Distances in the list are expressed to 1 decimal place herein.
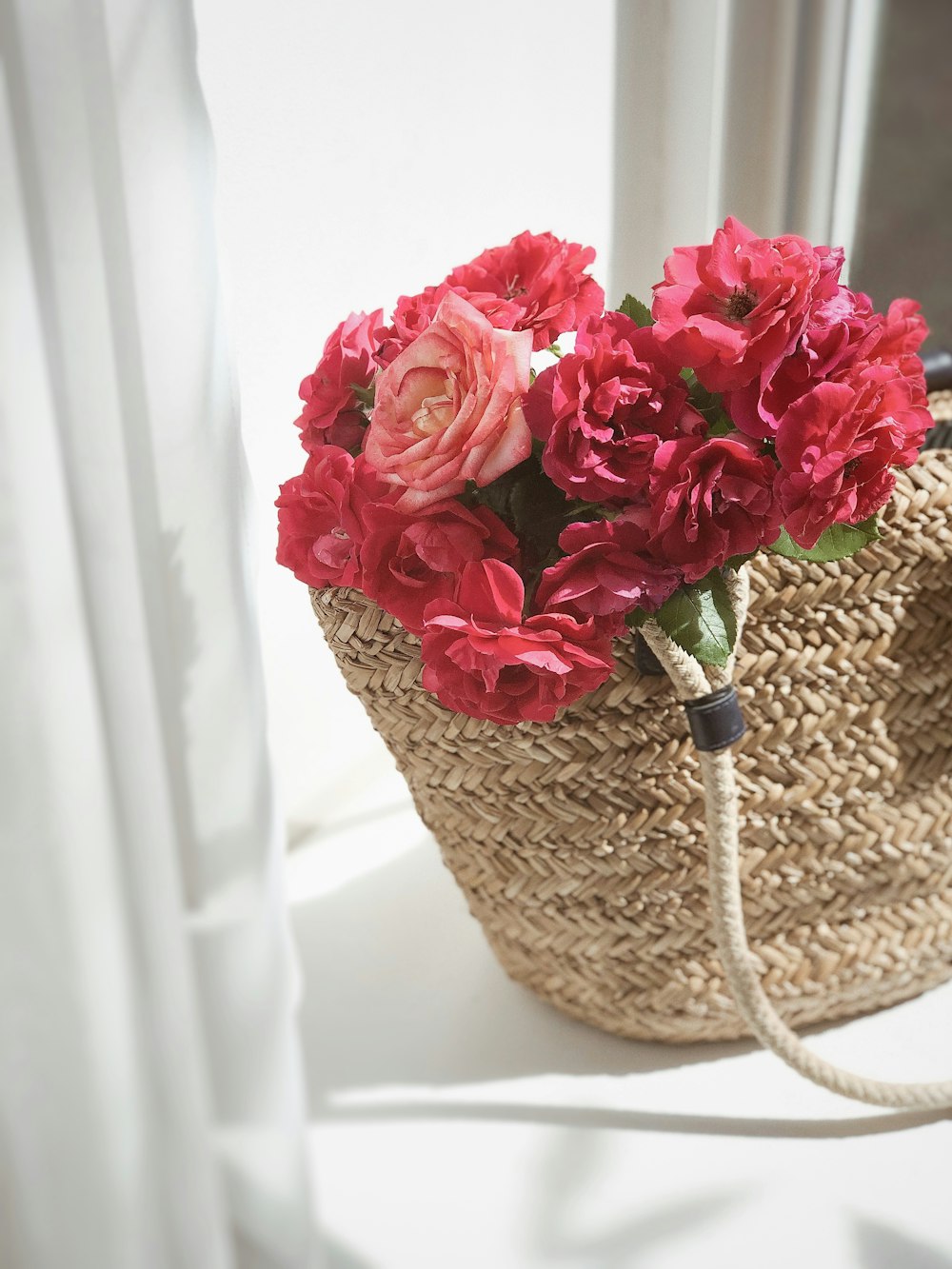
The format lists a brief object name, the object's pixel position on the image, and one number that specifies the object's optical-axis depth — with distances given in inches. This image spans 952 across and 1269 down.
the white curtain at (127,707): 15.6
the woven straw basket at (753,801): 24.2
